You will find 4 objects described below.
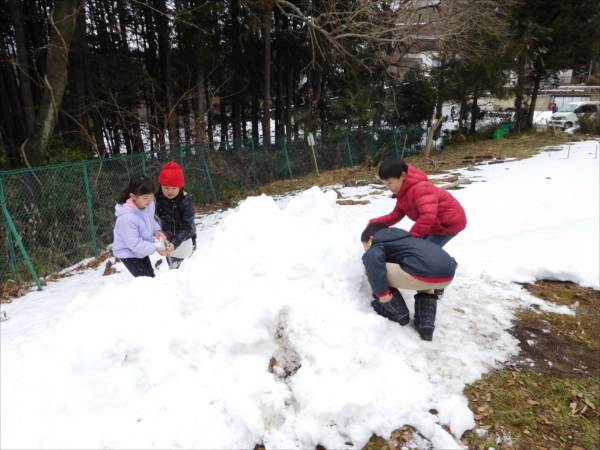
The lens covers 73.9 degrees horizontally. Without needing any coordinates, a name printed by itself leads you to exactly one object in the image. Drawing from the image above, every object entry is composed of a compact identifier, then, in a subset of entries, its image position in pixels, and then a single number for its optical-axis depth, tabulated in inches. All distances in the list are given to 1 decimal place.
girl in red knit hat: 152.7
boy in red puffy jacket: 111.8
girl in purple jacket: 129.0
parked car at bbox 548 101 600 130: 859.4
